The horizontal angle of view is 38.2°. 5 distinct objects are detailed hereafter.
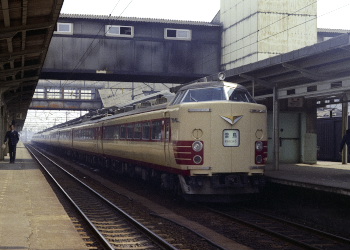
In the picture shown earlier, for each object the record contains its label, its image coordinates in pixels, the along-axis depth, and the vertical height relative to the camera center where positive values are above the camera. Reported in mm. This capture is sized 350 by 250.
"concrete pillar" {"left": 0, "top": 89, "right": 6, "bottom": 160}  29216 -680
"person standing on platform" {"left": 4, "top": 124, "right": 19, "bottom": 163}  25078 +59
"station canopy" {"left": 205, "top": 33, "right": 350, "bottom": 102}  12070 +1960
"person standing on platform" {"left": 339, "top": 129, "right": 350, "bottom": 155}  16234 +23
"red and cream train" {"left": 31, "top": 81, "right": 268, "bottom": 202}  12508 -71
